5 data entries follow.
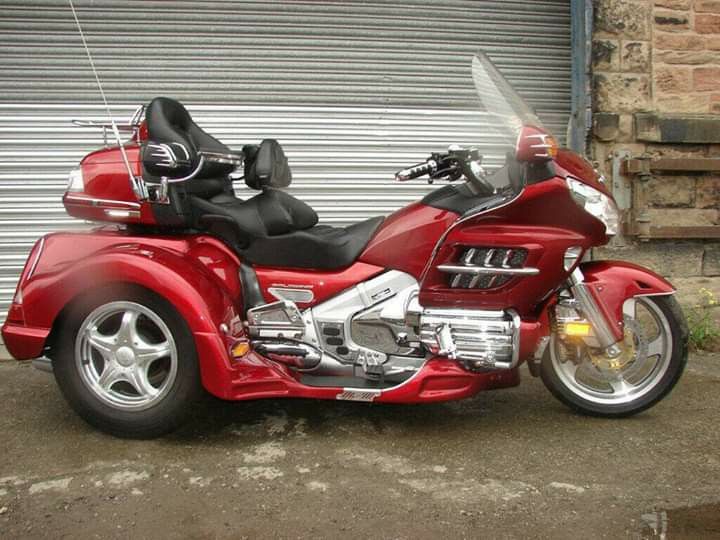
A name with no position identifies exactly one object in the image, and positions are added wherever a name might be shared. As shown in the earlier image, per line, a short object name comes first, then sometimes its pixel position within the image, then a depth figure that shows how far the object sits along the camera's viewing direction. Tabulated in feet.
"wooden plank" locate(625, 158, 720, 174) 18.42
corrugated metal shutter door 17.58
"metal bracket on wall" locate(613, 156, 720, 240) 18.62
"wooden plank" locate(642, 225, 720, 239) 18.75
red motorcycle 11.09
